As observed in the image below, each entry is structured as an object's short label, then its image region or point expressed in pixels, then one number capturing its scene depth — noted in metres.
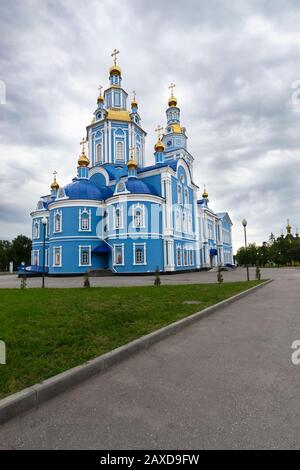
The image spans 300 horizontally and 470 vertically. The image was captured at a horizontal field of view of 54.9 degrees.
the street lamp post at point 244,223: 19.55
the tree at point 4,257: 64.61
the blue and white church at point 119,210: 30.33
